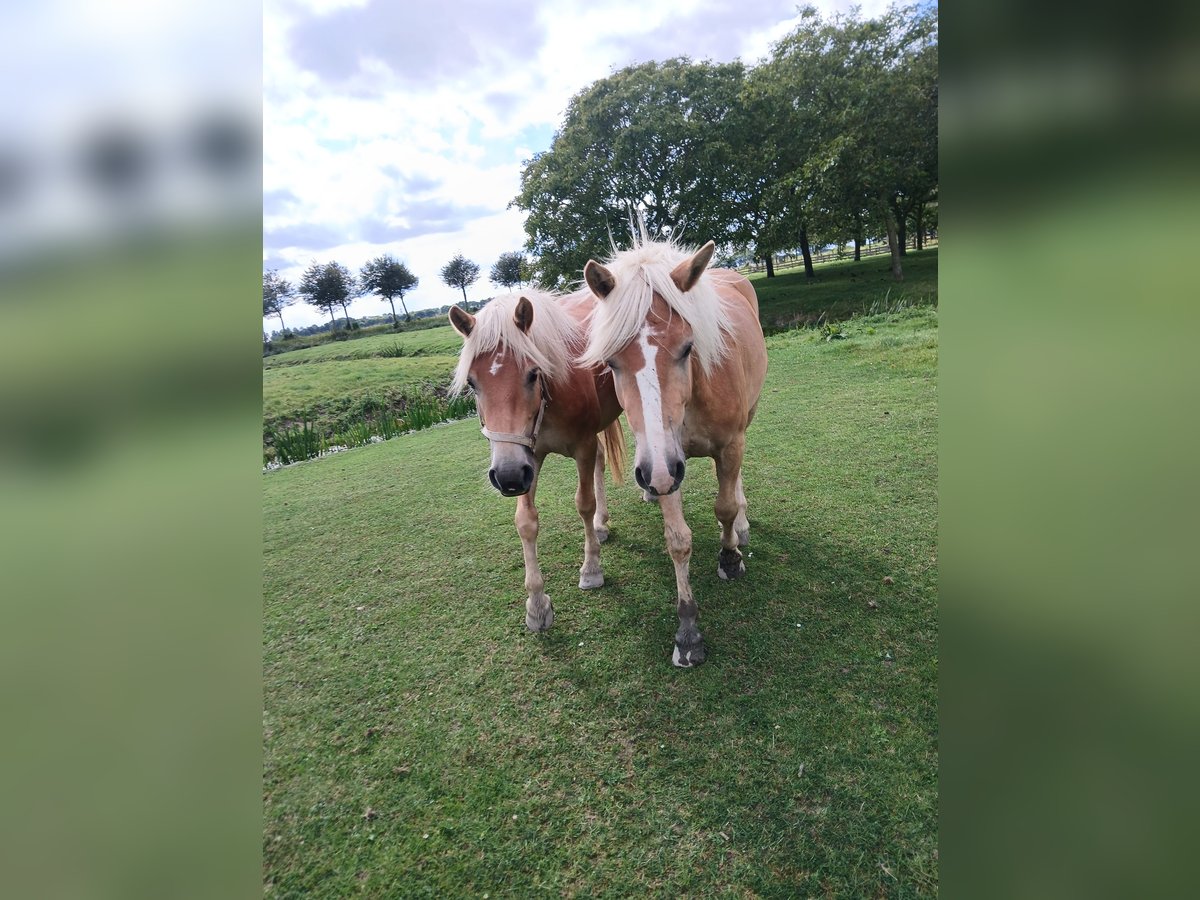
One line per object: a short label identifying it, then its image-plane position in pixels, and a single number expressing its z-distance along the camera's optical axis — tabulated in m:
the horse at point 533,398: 2.77
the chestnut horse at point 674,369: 2.41
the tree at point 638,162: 18.12
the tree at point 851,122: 12.45
